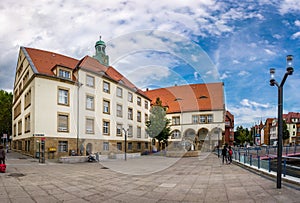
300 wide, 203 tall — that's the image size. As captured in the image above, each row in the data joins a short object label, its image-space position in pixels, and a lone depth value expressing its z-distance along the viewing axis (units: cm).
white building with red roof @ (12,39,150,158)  2787
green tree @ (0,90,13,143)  5591
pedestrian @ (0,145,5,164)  1622
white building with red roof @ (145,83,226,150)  5652
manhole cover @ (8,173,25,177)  1452
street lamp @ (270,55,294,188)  1041
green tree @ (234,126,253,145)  8719
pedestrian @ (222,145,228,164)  2466
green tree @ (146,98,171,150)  4245
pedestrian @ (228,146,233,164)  2417
